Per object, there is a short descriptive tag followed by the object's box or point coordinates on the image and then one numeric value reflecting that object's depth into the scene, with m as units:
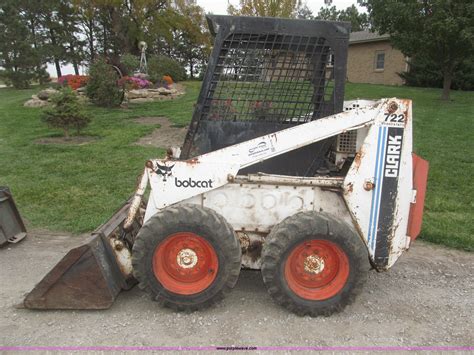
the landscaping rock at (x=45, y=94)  15.80
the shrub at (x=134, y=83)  16.40
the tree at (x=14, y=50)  23.75
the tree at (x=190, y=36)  31.00
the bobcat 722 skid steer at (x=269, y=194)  3.27
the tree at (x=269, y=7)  23.64
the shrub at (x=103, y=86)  14.16
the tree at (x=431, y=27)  14.31
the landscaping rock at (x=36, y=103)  15.48
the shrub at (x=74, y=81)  17.00
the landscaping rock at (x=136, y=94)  16.55
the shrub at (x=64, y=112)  9.90
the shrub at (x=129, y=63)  19.03
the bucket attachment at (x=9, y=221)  4.63
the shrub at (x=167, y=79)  19.84
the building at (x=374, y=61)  27.75
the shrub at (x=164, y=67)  21.69
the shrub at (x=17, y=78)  23.83
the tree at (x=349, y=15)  49.34
